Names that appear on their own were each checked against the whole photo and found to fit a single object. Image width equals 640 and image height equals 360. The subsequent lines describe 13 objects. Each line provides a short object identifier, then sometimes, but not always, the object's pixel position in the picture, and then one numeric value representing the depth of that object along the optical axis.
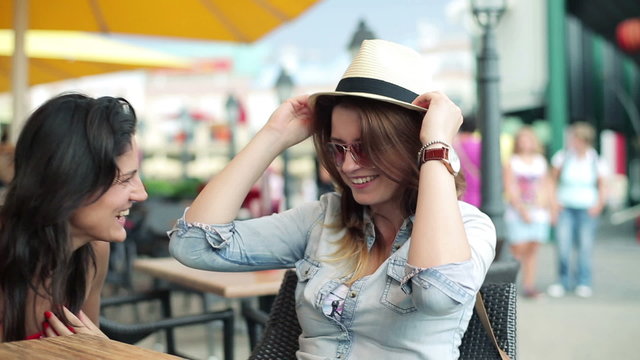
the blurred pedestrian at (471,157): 6.42
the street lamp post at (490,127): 5.59
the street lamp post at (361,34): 6.66
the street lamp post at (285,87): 11.44
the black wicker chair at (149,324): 2.84
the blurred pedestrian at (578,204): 8.15
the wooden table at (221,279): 3.39
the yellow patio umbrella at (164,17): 5.98
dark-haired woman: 1.96
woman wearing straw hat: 1.77
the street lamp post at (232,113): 17.61
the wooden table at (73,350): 1.58
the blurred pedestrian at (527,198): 7.73
